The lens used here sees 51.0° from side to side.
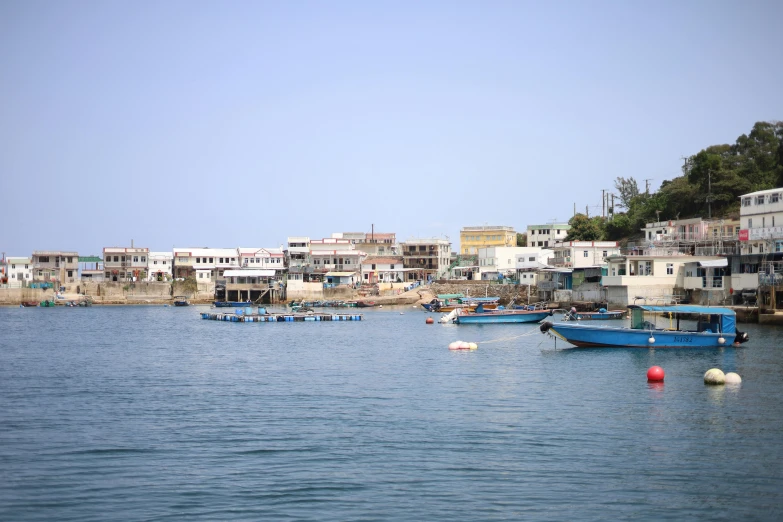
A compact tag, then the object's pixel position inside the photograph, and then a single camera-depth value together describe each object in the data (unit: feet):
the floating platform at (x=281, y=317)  261.65
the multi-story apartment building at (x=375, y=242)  435.94
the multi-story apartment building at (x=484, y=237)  440.86
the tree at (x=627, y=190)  449.48
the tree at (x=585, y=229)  363.35
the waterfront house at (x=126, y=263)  409.49
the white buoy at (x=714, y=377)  108.78
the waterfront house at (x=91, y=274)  406.21
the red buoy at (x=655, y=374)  112.27
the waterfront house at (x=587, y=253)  312.71
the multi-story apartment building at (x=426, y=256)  417.69
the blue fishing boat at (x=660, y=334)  151.12
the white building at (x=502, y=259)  384.47
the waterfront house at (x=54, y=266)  400.67
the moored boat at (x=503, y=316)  232.73
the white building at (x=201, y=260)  413.18
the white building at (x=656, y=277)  246.47
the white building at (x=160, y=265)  415.64
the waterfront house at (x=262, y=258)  408.05
